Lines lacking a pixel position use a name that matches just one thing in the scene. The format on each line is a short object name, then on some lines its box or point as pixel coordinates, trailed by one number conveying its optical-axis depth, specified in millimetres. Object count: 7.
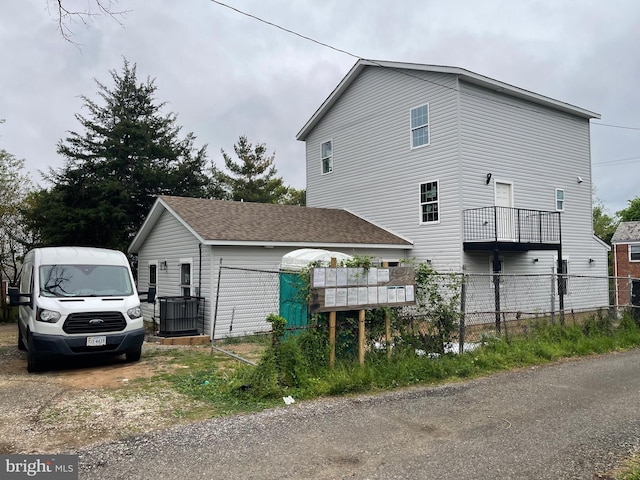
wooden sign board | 6496
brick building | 30328
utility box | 11570
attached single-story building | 12164
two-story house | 14656
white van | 7398
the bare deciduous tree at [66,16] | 5047
